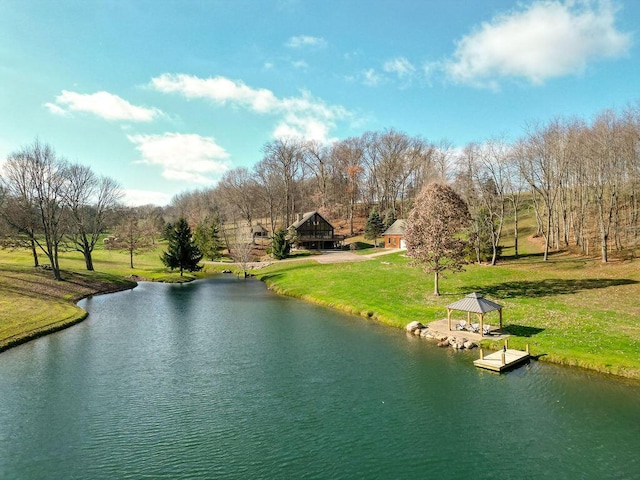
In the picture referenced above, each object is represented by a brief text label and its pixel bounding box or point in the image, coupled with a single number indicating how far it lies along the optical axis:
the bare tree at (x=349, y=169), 103.12
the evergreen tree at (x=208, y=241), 82.00
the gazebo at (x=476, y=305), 27.02
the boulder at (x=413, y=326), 30.22
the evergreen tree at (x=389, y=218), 87.42
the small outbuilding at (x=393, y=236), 76.19
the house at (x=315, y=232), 84.75
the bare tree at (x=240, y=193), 96.94
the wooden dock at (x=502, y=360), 22.19
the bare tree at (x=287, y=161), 91.88
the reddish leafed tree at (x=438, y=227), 36.97
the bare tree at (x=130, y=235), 73.31
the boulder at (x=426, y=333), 28.95
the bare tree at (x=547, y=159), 49.22
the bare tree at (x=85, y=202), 59.50
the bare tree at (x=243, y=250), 68.00
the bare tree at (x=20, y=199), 44.88
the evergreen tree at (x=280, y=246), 74.75
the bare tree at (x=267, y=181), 95.84
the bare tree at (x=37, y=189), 44.91
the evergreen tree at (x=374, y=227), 83.50
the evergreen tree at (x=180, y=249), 66.38
